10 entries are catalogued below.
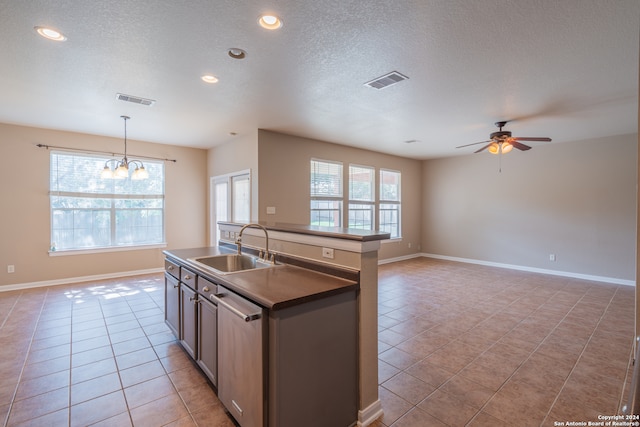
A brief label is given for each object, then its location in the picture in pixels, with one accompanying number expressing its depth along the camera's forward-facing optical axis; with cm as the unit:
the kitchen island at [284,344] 153
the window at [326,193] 579
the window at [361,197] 658
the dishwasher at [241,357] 154
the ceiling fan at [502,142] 436
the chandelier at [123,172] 420
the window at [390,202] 728
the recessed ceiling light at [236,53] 242
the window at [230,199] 532
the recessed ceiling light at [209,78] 290
